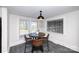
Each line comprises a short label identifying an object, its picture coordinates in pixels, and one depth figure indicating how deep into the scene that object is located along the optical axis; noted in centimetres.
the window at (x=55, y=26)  369
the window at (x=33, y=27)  445
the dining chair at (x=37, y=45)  216
